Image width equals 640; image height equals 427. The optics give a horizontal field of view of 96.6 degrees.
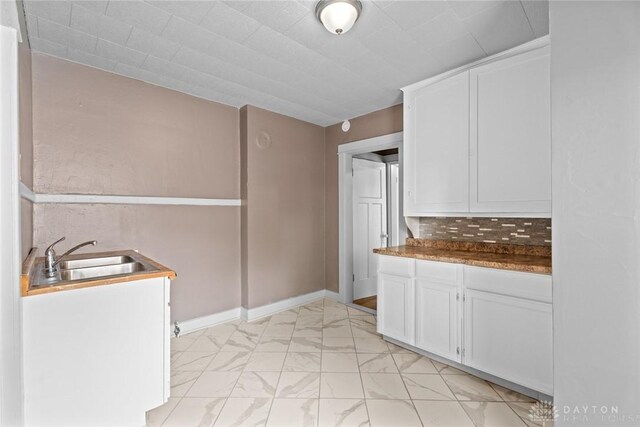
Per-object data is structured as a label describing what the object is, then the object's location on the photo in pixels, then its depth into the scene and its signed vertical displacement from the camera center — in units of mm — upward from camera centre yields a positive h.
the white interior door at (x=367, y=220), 4234 -139
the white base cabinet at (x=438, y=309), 2330 -837
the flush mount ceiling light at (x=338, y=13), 1700 +1210
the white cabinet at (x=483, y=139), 2141 +621
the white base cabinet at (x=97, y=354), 1426 -775
